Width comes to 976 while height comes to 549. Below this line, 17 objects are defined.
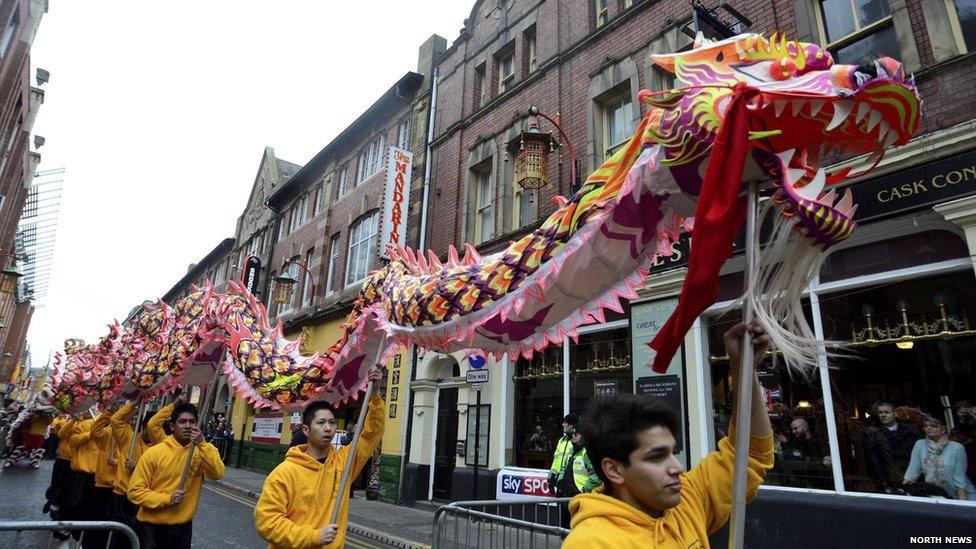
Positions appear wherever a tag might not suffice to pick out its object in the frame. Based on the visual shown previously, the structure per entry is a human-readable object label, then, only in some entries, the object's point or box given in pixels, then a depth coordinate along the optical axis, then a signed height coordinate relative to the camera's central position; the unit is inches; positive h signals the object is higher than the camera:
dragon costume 72.8 +35.2
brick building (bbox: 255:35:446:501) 583.5 +258.3
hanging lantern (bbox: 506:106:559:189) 347.9 +168.7
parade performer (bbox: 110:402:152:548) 236.2 -14.2
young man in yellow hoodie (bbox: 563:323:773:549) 62.7 -5.6
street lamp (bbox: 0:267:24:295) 676.7 +168.2
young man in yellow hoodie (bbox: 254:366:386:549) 117.9 -14.8
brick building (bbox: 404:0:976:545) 233.9 +83.4
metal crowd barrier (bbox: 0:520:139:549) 113.6 -22.9
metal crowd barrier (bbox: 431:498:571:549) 138.8 -26.6
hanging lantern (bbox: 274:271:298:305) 588.7 +145.6
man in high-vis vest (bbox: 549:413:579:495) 255.8 -9.5
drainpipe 473.7 +183.7
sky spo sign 333.4 -32.1
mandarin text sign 521.0 +221.1
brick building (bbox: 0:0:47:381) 824.3 +512.8
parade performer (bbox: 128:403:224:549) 165.6 -19.6
